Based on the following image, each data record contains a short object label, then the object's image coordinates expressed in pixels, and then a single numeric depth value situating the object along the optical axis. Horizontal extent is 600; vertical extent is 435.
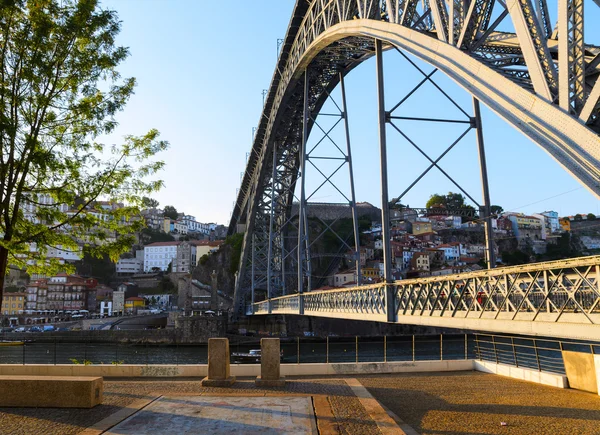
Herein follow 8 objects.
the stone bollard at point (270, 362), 10.08
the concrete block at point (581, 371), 10.12
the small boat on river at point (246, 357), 36.38
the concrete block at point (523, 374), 10.92
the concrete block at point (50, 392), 7.95
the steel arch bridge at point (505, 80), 6.65
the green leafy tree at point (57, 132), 8.84
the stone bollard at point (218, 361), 10.18
